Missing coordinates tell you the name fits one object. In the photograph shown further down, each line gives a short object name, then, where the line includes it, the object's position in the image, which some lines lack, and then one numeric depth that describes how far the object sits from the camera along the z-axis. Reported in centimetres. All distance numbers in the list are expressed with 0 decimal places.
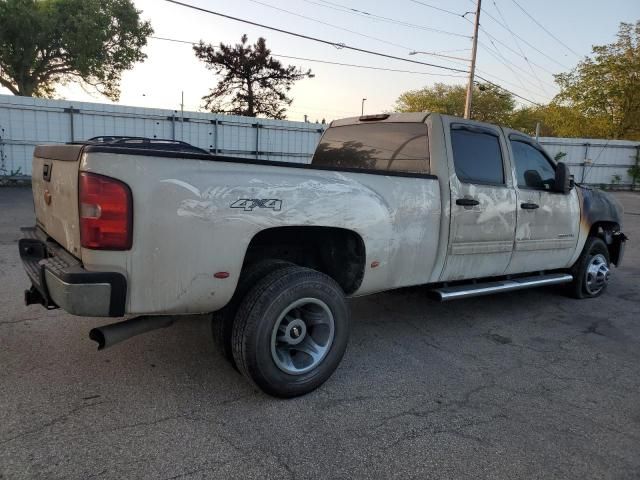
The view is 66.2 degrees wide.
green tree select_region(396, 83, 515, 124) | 4766
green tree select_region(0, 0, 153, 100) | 2781
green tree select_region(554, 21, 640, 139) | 3291
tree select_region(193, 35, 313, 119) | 3275
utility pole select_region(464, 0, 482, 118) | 2993
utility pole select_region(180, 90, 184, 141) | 1678
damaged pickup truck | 253
